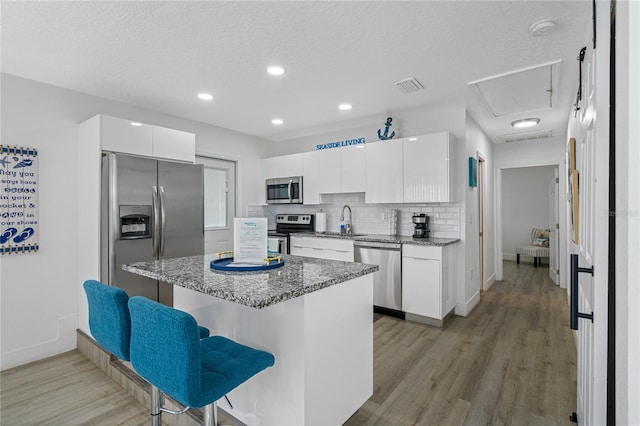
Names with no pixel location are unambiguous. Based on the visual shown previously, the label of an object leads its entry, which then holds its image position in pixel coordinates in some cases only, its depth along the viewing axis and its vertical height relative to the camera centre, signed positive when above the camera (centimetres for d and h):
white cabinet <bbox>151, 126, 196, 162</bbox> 336 +76
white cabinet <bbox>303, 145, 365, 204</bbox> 437 +59
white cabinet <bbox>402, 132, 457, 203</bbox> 365 +52
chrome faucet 468 -17
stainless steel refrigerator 290 -3
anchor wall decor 408 +104
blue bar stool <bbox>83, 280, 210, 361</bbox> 151 -50
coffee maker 395 -17
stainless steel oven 489 -22
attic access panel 281 +122
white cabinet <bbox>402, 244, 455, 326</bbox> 346 -78
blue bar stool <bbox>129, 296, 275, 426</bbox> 118 -61
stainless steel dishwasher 373 -72
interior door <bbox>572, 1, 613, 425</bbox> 100 -3
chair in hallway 708 -81
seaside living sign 455 +101
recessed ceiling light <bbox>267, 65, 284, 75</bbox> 273 +125
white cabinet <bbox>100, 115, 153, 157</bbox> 296 +75
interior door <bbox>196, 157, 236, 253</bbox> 461 +16
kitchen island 152 -63
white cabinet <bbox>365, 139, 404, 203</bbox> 400 +52
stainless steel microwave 498 +36
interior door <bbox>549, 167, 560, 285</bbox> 553 -34
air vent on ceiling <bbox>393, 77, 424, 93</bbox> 302 +124
